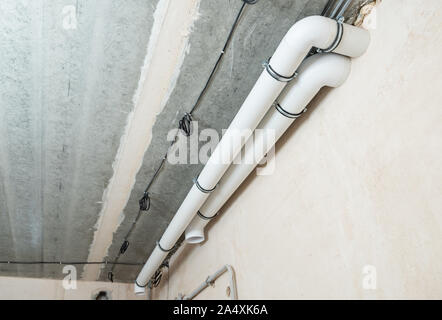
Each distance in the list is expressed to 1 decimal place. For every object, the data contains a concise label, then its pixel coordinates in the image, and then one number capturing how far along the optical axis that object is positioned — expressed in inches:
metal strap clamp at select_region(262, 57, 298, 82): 60.0
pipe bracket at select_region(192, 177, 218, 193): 86.1
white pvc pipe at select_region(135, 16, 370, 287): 55.6
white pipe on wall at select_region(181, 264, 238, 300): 90.4
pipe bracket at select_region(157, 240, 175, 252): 114.7
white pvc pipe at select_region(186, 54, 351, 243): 61.9
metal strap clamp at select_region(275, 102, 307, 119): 69.2
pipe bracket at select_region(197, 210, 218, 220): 103.9
